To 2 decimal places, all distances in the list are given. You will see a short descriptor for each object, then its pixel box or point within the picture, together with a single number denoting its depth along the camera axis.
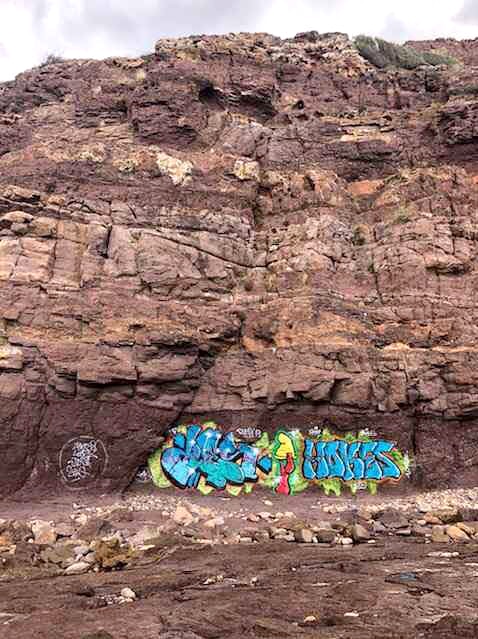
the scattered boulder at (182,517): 15.17
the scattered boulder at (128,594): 8.65
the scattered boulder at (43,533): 13.44
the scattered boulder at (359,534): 13.62
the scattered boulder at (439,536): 13.41
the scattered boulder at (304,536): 13.50
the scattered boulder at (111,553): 11.45
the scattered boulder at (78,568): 11.14
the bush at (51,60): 33.25
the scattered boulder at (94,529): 13.80
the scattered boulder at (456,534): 13.50
